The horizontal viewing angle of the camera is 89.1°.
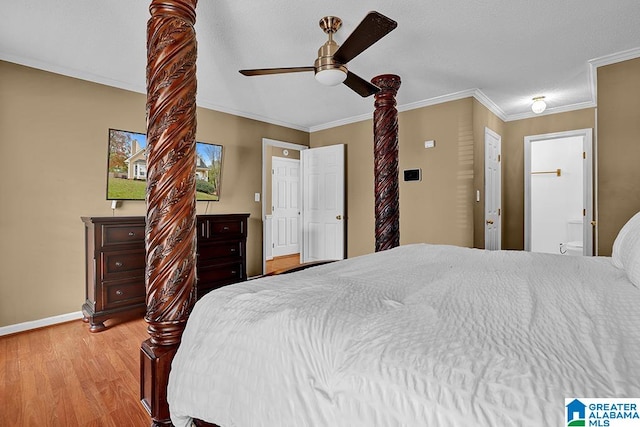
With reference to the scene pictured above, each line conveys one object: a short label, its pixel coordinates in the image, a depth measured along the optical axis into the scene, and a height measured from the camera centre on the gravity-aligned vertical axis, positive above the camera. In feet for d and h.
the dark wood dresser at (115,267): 10.03 -1.85
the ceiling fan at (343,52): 5.87 +3.34
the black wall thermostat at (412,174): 14.61 +1.64
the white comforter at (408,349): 2.01 -1.04
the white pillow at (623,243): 4.29 -0.45
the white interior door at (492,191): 14.16 +0.92
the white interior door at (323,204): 17.42 +0.36
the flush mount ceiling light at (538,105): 13.44 +4.39
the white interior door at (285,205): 23.12 +0.37
